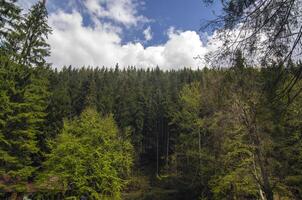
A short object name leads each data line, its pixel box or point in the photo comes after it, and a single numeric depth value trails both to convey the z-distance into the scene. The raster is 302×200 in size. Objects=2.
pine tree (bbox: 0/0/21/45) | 7.99
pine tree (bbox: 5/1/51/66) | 13.27
